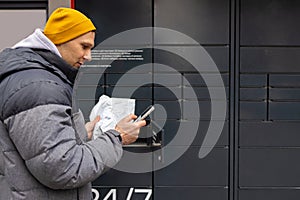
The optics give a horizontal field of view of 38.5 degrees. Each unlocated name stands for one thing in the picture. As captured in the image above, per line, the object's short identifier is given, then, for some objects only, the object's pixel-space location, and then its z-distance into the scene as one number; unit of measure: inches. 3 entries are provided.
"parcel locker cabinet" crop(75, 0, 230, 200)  143.9
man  57.4
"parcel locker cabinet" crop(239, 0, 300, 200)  143.9
